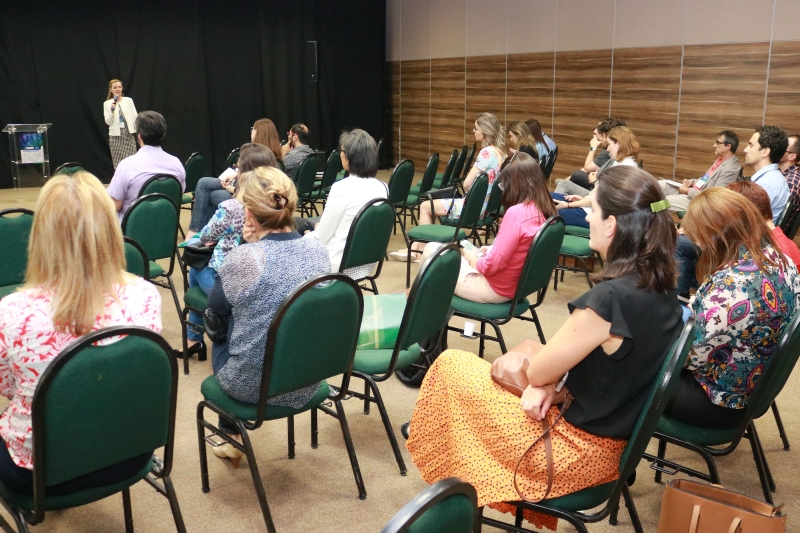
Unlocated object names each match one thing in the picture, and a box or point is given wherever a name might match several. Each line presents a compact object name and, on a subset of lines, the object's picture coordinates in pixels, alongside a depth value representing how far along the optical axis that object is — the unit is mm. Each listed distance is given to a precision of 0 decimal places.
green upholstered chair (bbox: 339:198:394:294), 3602
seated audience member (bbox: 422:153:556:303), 3338
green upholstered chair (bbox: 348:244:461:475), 2479
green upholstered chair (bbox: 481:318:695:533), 1709
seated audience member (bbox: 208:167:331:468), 2221
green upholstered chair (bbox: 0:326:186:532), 1579
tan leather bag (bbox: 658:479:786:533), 1856
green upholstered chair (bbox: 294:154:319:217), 6402
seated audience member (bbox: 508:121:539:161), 6867
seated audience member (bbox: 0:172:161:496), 1706
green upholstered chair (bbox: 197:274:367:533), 2049
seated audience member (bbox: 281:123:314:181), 6738
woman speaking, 8961
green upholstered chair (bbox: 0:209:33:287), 3212
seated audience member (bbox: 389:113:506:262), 5848
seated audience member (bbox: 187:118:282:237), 4141
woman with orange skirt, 1794
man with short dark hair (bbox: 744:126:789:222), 4680
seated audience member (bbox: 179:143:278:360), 3291
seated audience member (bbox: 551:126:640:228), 5328
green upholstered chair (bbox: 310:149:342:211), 6676
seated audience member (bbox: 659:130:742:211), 5629
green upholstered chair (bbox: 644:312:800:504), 2068
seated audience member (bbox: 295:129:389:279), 3996
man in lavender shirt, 4621
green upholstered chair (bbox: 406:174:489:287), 4988
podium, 8500
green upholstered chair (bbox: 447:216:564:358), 3225
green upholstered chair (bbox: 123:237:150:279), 3037
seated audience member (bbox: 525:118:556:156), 7302
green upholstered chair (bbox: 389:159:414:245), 5895
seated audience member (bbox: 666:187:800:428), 2223
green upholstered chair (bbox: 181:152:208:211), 6585
